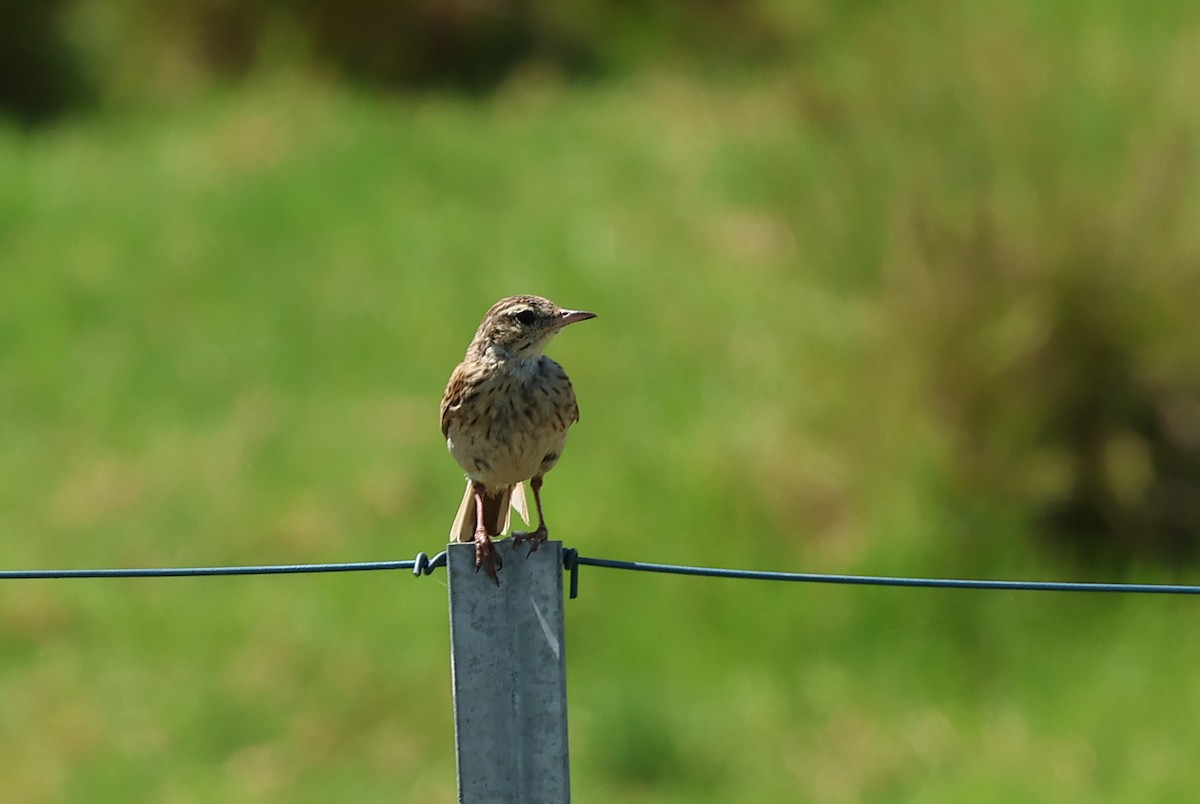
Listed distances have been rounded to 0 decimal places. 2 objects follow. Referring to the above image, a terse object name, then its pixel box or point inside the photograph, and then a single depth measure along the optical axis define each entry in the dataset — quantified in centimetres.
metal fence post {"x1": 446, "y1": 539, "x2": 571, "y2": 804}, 659
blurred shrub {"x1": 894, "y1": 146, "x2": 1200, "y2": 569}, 2011
